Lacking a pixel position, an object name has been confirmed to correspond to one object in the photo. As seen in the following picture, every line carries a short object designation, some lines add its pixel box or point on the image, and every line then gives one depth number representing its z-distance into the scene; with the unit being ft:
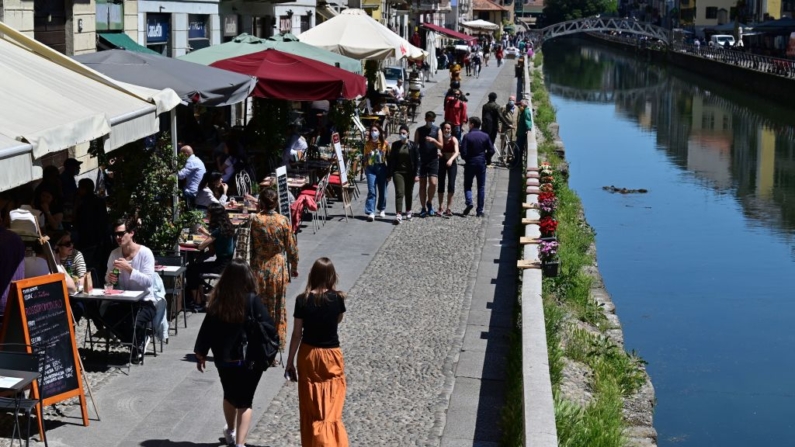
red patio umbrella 52.13
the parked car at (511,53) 283.94
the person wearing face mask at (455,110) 82.99
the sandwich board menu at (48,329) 25.71
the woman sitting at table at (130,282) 31.35
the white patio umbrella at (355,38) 73.82
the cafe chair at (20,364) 23.86
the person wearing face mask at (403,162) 55.77
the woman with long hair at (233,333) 24.67
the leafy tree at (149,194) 36.88
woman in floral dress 31.63
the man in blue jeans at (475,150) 58.49
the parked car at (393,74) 137.40
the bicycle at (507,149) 80.94
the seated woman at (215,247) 37.42
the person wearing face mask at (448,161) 59.06
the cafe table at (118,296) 30.52
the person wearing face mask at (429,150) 57.62
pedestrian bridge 378.77
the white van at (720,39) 313.03
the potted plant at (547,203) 48.08
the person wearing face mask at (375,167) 57.16
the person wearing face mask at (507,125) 79.20
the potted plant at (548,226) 42.96
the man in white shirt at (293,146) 60.23
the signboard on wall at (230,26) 92.14
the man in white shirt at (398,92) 111.86
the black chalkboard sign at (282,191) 47.60
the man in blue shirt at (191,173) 46.52
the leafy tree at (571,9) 545.85
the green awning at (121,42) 66.54
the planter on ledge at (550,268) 41.52
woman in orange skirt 24.52
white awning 25.57
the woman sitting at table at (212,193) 45.16
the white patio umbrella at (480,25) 285.84
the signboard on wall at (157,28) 75.36
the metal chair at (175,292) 35.06
